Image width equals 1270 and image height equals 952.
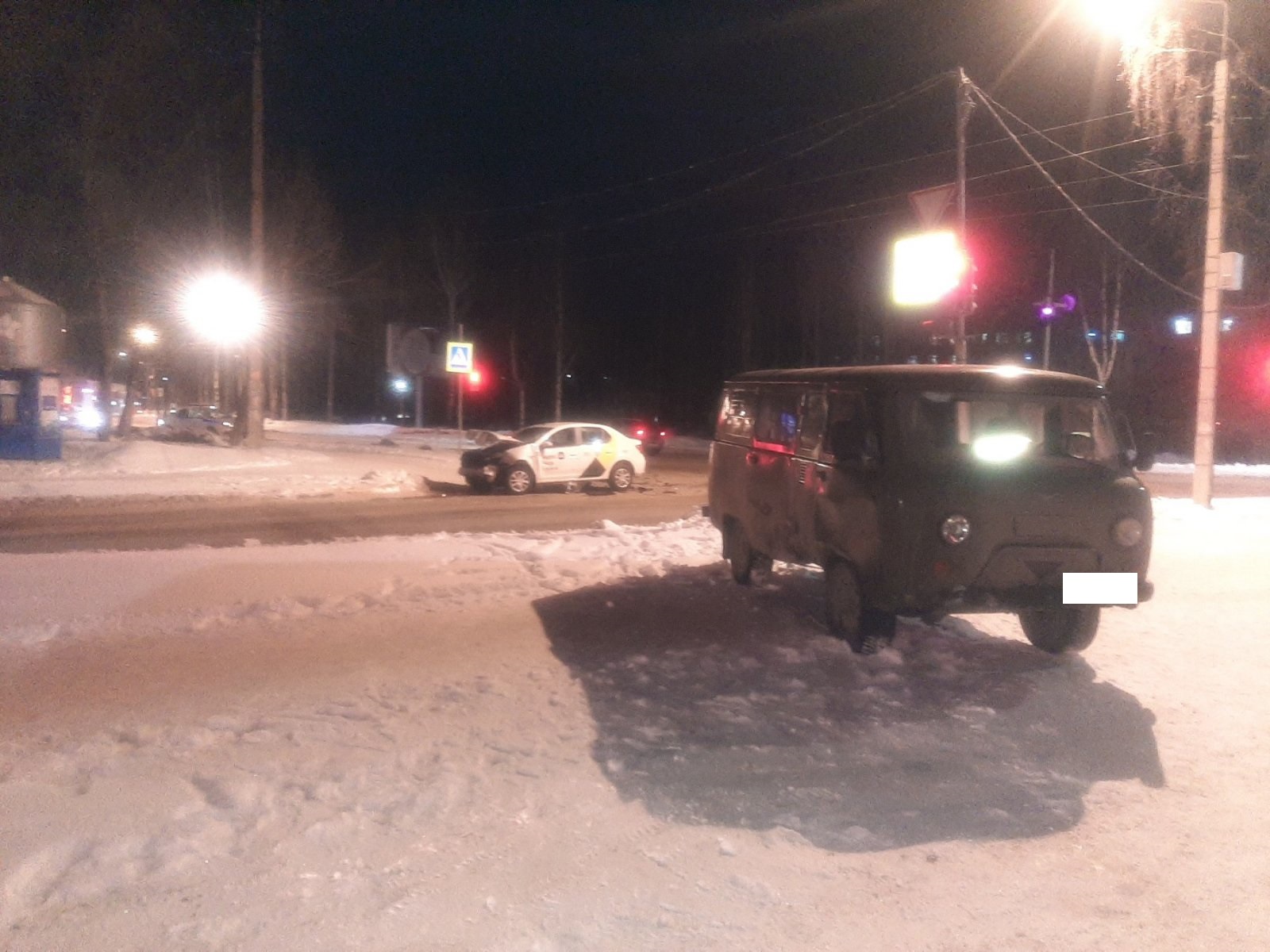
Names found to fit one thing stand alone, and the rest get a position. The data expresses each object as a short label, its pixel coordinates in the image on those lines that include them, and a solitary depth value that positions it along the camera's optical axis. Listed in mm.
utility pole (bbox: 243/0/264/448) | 29141
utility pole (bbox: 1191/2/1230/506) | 17016
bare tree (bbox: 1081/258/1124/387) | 42438
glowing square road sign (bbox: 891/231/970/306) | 18203
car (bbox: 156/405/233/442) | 38500
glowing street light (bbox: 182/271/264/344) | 30438
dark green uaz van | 7031
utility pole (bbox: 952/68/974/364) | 18438
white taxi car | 22984
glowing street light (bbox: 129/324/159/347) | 37147
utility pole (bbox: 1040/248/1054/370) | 38750
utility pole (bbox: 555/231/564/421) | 45219
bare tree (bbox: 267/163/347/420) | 37125
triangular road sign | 17000
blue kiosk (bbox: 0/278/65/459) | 25531
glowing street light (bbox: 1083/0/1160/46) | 16328
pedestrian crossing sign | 32375
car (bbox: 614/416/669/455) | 38594
